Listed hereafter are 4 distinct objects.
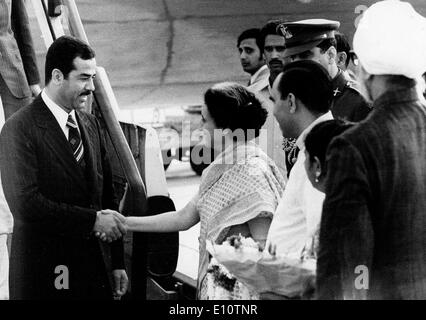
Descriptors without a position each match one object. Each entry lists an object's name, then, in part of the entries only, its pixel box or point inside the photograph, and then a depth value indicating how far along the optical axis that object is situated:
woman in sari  3.66
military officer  4.34
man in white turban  2.45
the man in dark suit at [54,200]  3.84
